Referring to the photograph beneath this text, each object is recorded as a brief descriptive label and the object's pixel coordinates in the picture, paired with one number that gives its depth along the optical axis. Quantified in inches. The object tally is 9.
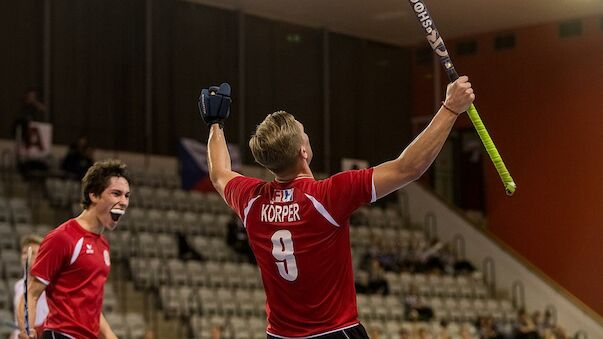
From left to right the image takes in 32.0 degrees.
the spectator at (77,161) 679.7
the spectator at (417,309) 705.0
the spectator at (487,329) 682.8
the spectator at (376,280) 720.3
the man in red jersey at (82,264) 229.9
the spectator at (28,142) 671.8
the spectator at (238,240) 693.3
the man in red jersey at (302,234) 163.2
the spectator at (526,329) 678.5
